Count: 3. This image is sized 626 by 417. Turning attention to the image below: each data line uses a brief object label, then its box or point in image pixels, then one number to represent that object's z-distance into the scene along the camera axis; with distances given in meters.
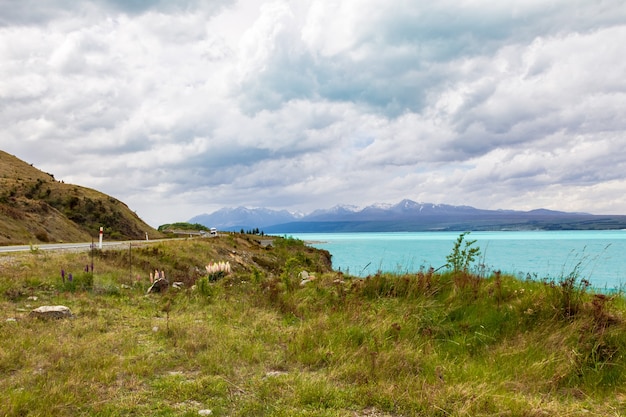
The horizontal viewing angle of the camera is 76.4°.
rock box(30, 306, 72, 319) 8.51
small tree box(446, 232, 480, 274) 10.60
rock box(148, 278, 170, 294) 12.52
